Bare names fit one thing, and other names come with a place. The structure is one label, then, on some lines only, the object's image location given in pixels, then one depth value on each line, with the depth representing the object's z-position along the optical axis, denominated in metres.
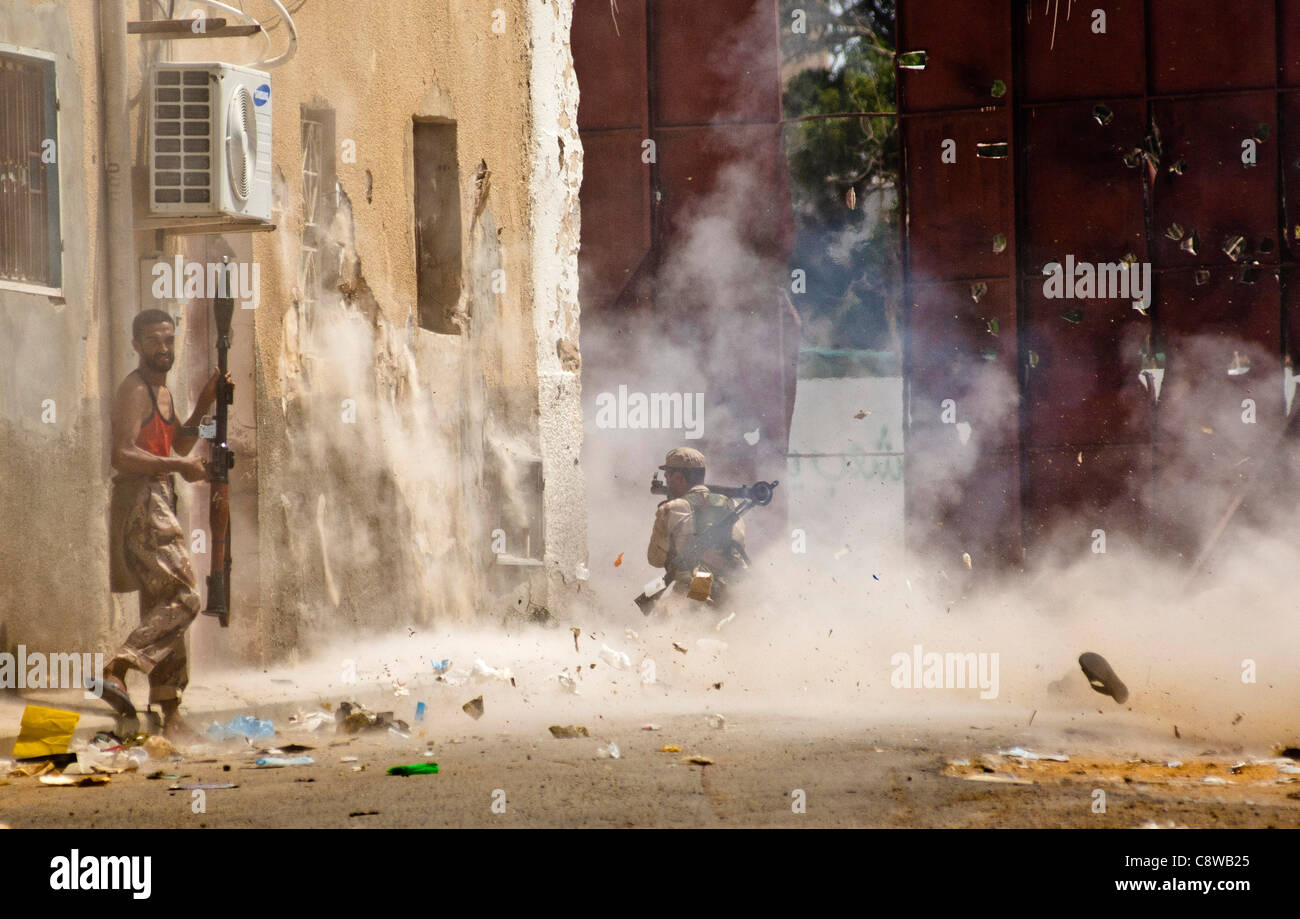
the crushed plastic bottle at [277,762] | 12.28
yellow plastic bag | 12.02
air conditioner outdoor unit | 14.22
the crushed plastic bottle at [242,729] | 13.46
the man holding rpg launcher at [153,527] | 13.09
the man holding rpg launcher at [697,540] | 19.08
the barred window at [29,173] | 13.44
